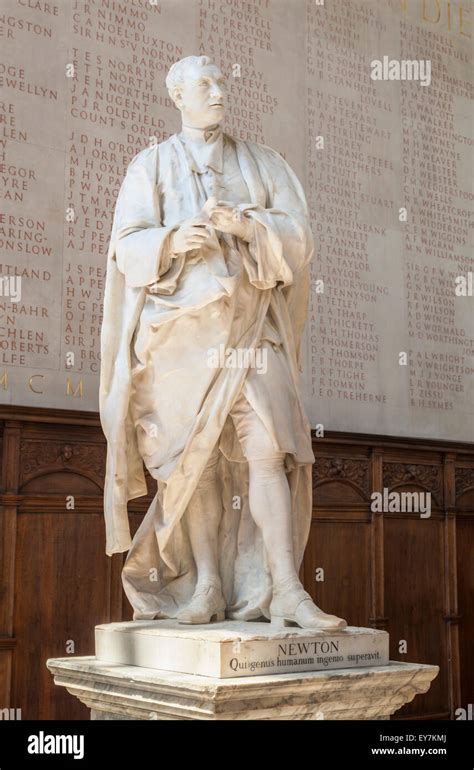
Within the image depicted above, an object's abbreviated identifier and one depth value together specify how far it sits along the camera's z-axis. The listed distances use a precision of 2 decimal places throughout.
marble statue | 3.11
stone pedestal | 2.64
